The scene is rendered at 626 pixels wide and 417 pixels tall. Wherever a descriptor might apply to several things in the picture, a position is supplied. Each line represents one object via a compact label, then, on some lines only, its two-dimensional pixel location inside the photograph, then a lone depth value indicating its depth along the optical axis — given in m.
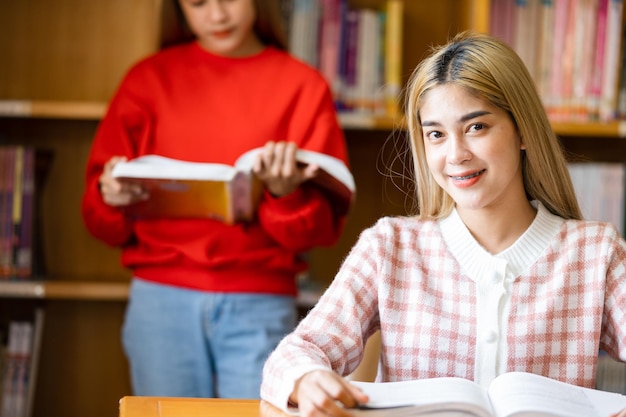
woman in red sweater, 2.97
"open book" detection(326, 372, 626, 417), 2.09
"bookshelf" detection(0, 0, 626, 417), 3.56
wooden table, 2.21
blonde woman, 2.39
